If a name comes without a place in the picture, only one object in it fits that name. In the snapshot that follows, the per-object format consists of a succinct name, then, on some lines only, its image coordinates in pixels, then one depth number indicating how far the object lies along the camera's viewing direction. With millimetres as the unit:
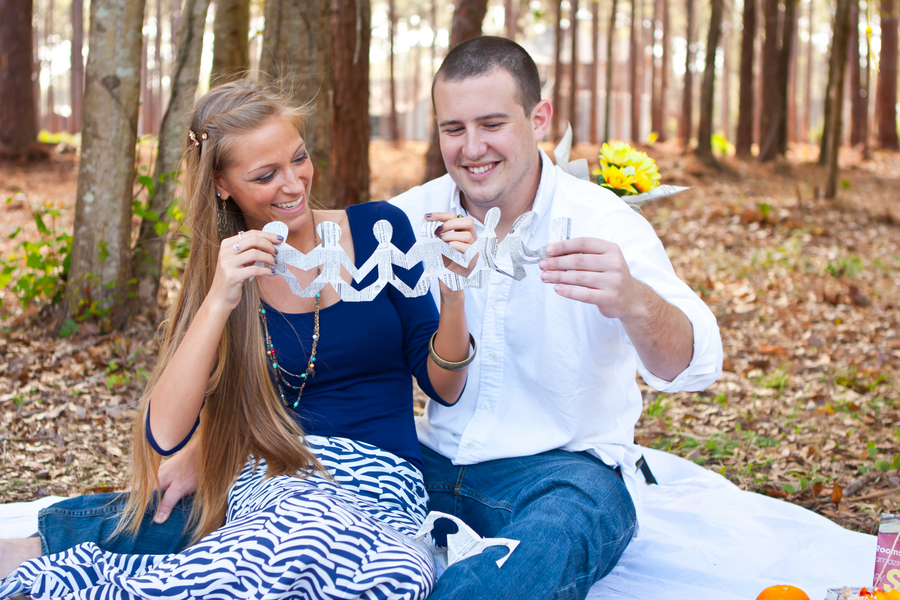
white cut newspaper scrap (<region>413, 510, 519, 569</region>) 1867
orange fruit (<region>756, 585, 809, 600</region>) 1857
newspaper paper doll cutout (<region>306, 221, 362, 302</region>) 2035
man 2014
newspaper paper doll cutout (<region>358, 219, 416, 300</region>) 2105
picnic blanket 2336
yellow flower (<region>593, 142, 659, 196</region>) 2691
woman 1920
